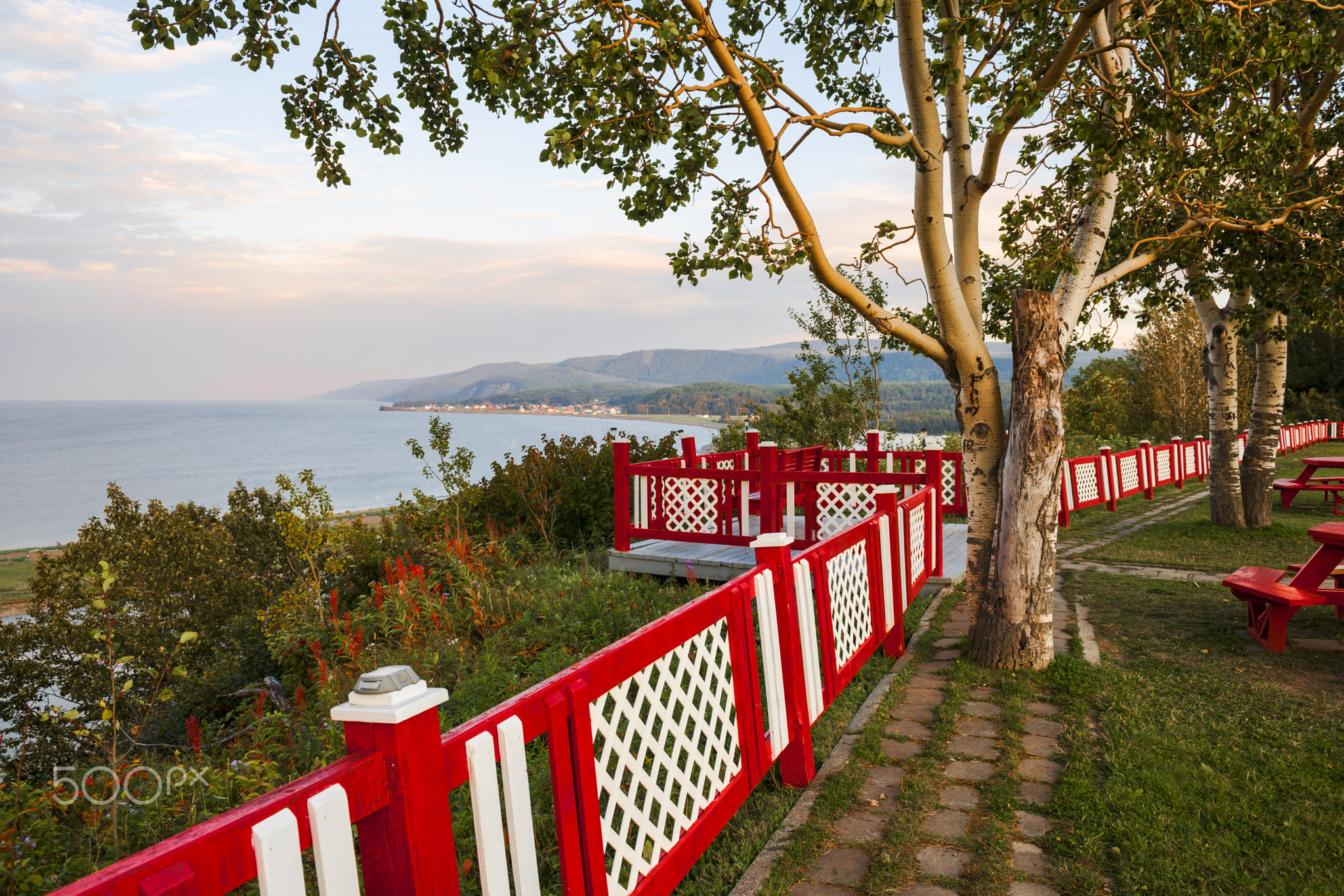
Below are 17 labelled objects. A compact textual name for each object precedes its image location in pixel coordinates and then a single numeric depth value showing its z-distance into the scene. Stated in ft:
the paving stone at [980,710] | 14.19
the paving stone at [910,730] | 13.41
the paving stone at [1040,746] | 12.51
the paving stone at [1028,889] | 8.74
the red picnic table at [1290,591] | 16.08
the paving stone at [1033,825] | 10.07
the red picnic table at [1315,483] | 37.29
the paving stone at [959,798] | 10.87
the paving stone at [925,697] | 15.03
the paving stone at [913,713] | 14.25
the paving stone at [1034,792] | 10.93
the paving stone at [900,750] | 12.61
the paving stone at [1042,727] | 13.29
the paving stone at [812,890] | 8.93
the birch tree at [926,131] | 15.57
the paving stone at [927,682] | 15.99
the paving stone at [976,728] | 13.30
